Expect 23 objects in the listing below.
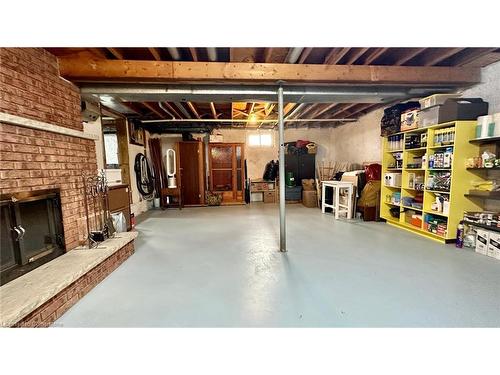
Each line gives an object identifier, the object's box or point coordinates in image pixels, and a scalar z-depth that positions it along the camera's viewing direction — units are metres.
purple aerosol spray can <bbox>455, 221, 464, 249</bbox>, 3.07
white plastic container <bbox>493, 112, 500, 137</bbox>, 2.69
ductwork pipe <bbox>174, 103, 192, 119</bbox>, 4.75
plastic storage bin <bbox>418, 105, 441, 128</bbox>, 3.32
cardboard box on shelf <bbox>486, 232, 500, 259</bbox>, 2.69
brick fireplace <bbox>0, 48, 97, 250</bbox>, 1.89
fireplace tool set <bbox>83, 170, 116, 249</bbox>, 2.83
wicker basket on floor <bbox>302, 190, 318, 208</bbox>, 6.54
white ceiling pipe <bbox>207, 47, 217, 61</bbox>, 2.63
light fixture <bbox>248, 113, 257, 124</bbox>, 5.85
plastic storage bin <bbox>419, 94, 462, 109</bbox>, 3.27
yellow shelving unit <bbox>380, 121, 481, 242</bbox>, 3.06
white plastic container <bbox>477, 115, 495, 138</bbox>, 2.78
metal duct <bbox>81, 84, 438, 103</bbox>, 3.16
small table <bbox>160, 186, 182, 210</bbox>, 6.50
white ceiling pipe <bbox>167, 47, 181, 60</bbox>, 2.65
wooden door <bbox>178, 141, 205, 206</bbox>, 6.77
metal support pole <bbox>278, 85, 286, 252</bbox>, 3.06
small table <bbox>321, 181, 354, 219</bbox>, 4.83
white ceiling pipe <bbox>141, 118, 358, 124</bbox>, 5.68
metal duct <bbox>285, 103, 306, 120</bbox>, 4.85
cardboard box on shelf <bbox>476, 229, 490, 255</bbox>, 2.81
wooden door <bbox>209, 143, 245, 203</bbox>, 7.32
